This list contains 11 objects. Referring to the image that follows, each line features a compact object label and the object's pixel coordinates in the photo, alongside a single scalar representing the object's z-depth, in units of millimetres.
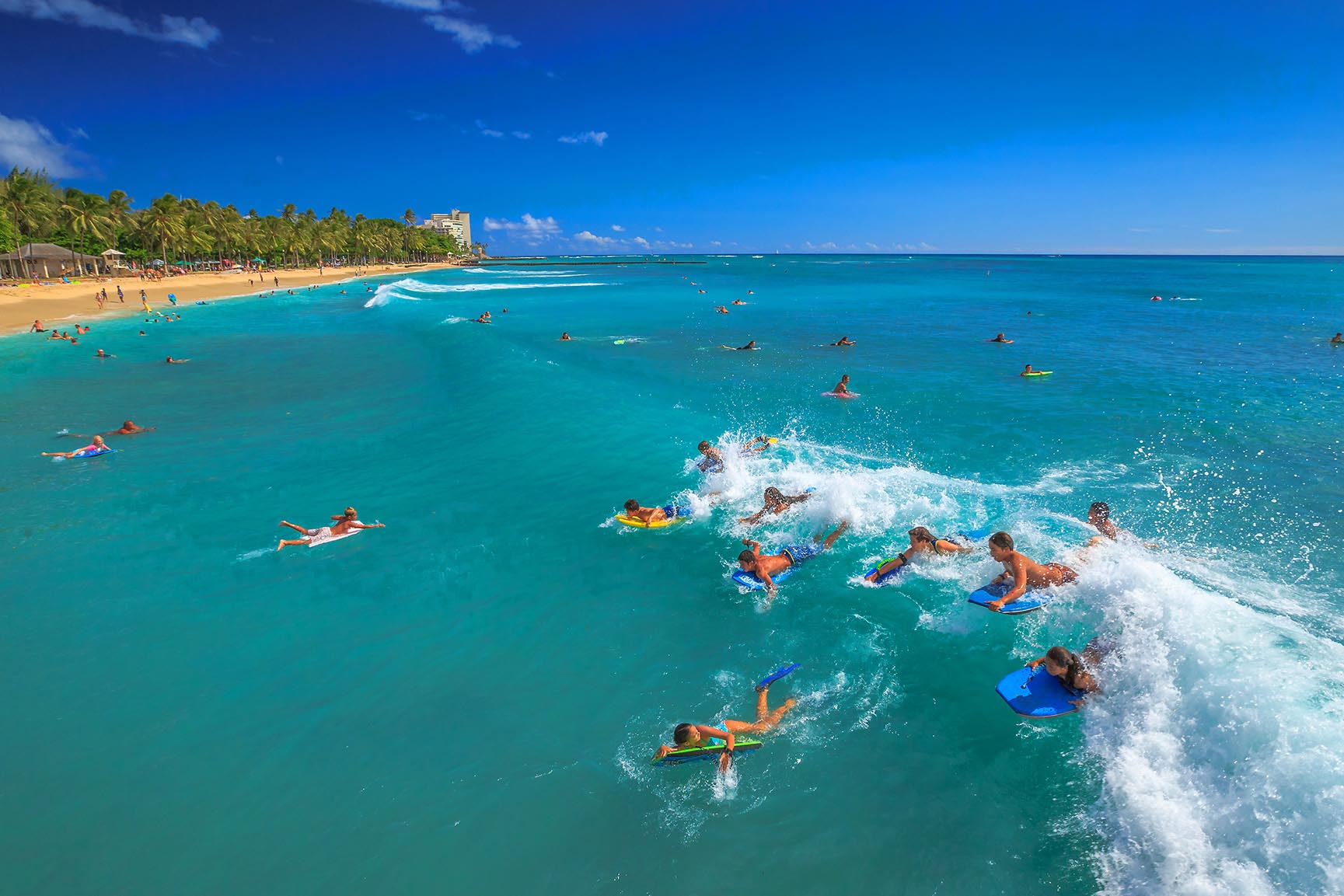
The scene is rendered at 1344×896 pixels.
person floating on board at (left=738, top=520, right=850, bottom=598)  11414
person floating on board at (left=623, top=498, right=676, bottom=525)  13867
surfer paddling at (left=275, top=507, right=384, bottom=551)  13359
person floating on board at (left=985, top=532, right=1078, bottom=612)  10109
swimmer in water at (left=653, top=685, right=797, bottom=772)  7496
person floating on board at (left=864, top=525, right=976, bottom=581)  11555
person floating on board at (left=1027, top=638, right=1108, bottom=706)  8203
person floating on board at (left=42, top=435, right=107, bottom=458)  18966
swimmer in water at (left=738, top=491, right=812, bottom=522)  14000
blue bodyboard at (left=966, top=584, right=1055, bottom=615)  9984
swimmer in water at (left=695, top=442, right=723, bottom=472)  16250
